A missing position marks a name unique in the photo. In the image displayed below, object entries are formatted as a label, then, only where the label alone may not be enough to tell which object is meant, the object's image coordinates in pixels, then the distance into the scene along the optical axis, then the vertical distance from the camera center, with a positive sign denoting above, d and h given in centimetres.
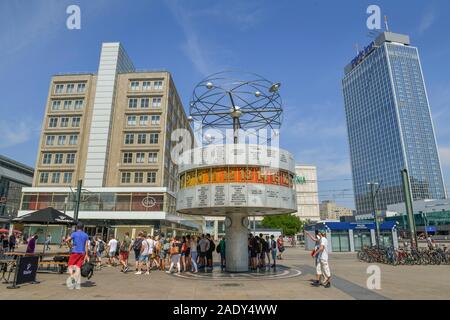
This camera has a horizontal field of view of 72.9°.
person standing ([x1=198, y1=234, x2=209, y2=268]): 1748 -47
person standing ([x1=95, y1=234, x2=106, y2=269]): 1786 -73
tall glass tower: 15462 +5896
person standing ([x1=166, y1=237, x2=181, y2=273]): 1554 -77
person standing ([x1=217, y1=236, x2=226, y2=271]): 1774 -71
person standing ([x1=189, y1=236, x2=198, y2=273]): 1608 -82
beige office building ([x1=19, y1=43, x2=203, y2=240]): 5122 +1554
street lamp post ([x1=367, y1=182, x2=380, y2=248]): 3272 +263
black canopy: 1590 +103
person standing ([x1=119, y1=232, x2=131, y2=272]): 1602 -81
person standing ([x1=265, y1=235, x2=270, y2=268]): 1808 -60
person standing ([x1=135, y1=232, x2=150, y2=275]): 1505 -76
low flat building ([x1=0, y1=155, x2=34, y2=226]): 8612 +1626
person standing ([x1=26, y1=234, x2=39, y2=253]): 1516 -38
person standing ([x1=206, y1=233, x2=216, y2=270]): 1772 -82
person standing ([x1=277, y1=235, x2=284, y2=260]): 2455 -57
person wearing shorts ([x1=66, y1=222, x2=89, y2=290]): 1048 -66
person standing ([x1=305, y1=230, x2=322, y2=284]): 1162 -65
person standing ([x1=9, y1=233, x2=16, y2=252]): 2030 -25
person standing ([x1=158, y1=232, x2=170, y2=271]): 1725 -91
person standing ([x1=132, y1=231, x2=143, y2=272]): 1633 -42
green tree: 7206 +319
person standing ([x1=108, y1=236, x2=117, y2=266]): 1930 -72
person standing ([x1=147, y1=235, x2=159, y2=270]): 1529 -61
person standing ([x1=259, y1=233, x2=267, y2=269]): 1764 -76
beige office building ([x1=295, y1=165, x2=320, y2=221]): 12794 +1770
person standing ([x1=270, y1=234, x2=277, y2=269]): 1792 -62
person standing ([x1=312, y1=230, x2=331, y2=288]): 1127 -85
